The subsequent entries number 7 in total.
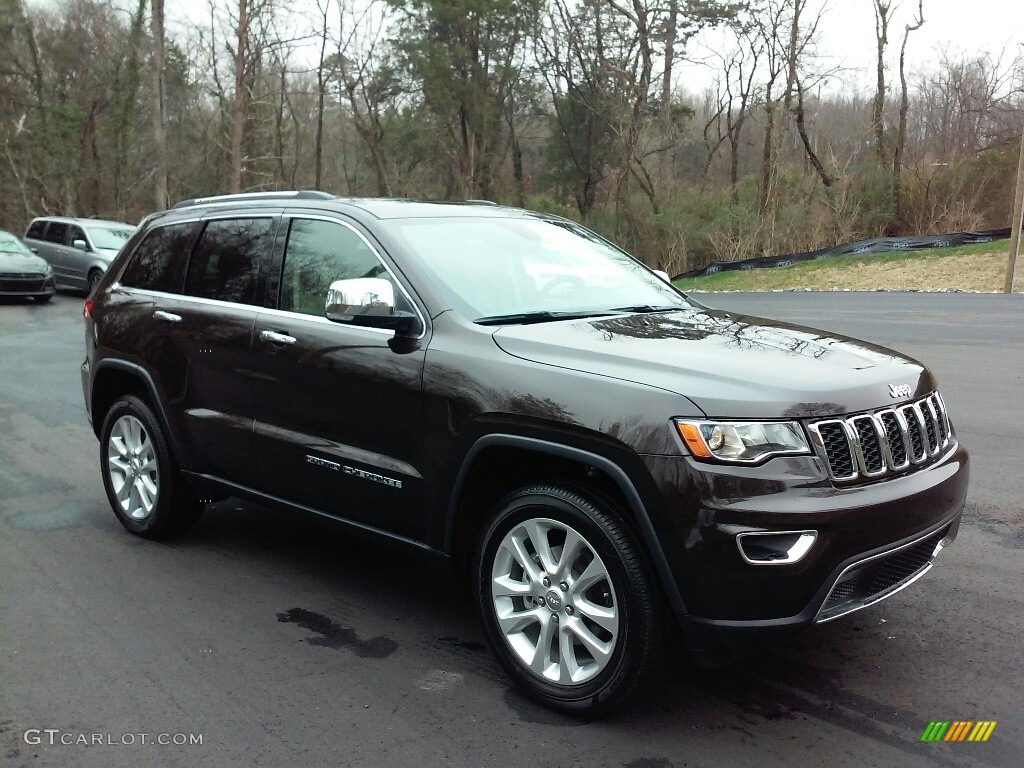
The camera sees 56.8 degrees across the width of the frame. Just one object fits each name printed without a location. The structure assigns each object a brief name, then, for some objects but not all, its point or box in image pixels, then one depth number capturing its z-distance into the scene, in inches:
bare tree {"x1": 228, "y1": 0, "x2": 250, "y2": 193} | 1125.7
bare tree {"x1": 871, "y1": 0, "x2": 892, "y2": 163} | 1318.9
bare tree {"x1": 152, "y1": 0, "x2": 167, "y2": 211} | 1131.3
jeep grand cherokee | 117.0
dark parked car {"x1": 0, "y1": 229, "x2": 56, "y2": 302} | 773.3
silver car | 826.8
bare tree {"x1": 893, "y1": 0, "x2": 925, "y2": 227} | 1245.7
